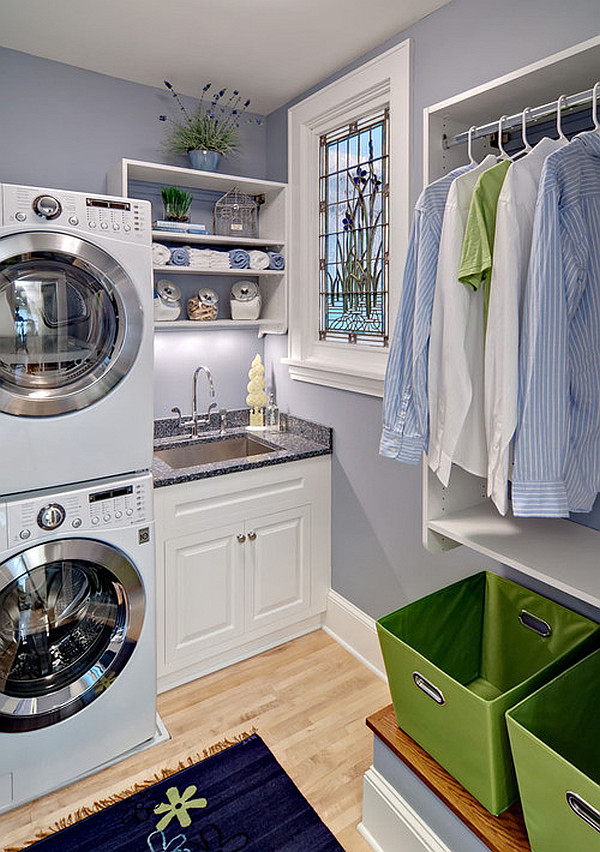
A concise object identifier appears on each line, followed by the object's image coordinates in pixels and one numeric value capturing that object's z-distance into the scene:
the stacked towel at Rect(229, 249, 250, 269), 2.68
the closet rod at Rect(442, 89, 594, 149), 1.24
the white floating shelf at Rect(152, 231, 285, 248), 2.49
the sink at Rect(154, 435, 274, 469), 2.76
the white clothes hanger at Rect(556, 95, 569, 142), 1.26
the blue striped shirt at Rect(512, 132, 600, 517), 1.17
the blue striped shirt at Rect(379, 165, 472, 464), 1.42
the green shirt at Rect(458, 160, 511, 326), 1.29
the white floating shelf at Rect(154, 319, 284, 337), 2.58
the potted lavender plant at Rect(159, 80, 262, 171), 2.62
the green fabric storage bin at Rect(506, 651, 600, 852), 1.16
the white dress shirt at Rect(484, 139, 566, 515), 1.23
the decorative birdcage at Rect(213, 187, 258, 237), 2.81
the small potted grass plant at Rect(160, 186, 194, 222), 2.55
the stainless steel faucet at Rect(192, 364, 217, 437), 2.79
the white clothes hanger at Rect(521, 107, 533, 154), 1.33
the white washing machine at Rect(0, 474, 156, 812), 1.80
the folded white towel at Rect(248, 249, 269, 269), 2.77
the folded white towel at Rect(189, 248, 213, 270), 2.57
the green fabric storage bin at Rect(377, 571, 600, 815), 1.40
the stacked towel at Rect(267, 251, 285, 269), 2.81
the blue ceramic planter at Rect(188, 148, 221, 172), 2.62
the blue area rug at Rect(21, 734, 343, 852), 1.73
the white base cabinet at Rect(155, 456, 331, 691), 2.34
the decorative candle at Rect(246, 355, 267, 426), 2.96
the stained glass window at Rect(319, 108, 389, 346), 2.44
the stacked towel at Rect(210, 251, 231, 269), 2.63
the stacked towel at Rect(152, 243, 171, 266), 2.45
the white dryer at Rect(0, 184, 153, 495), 1.72
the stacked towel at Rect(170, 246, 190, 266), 2.51
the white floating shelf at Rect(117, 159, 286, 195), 2.40
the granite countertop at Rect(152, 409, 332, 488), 2.35
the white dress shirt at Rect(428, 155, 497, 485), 1.35
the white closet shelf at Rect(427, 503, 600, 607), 1.29
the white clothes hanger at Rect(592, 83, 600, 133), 1.20
